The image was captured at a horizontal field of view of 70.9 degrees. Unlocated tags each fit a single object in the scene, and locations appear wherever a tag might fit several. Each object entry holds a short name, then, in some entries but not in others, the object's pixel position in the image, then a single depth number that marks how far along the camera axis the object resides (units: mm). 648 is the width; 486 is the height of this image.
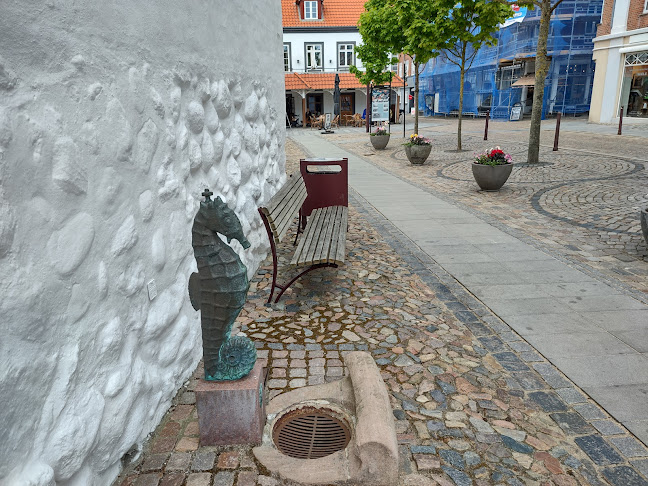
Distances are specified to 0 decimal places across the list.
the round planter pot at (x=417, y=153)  13000
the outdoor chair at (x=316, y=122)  30559
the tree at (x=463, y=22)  12055
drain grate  2617
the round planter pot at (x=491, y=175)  8977
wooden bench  4191
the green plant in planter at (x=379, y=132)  17312
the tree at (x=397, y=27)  13520
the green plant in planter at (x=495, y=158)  9086
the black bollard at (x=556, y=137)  13737
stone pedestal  2523
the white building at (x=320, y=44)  31844
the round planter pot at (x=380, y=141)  17266
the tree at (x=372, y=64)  21522
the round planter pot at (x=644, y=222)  5287
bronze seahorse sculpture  2266
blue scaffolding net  26906
